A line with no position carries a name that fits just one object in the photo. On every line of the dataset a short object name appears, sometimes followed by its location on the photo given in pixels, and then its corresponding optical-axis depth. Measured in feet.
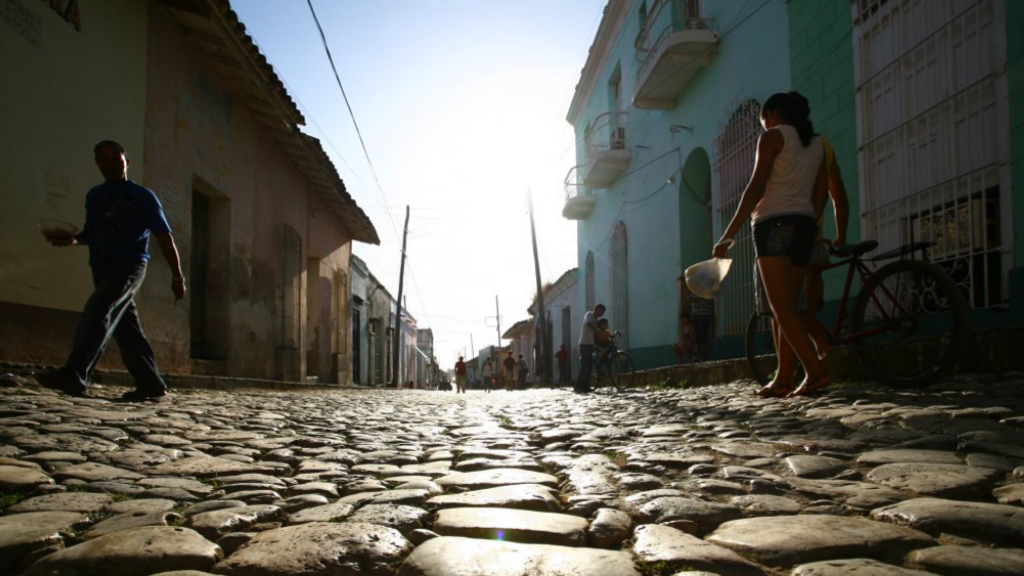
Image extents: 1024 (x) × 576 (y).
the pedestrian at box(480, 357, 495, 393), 90.14
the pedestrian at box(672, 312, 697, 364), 36.32
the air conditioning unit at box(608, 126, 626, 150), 50.75
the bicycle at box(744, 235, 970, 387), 12.89
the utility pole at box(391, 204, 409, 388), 83.19
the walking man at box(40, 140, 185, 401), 14.35
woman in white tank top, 13.57
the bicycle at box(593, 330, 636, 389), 36.99
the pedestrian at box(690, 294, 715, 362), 34.06
